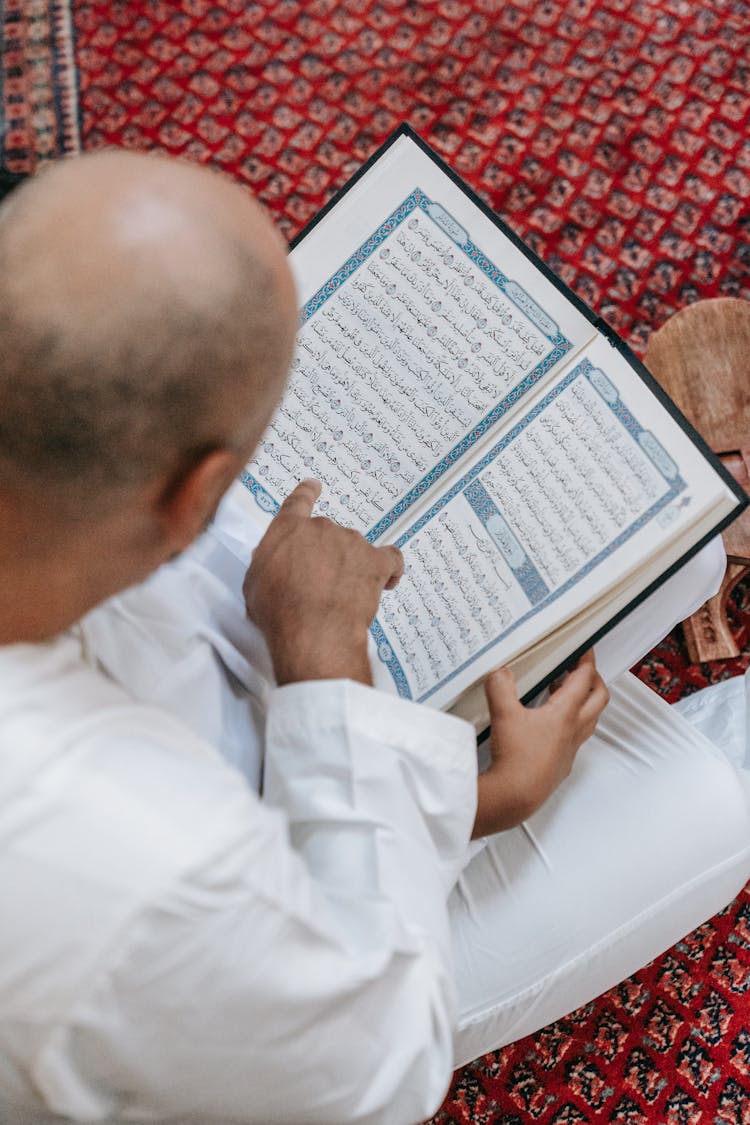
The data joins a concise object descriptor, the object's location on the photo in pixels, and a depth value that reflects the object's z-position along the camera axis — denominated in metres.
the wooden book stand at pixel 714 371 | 1.24
